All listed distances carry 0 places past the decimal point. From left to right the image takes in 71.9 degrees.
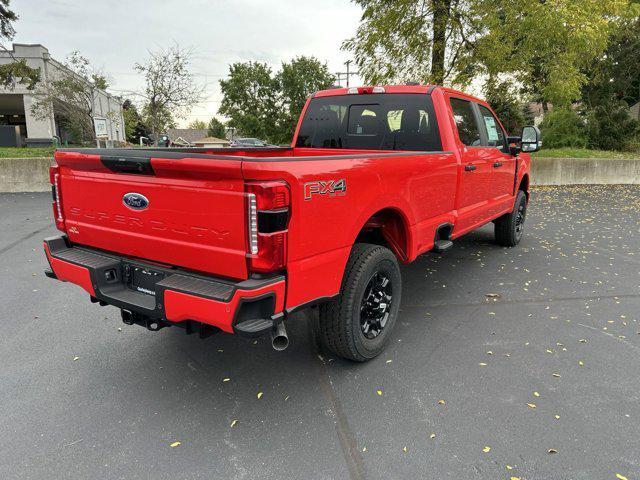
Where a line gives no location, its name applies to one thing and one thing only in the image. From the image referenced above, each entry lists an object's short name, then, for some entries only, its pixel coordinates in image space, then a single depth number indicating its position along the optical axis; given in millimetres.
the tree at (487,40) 11023
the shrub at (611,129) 19969
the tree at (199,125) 111544
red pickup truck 2230
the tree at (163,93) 19781
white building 27609
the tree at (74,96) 19594
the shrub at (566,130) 20031
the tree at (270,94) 55375
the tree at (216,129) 98562
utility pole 44447
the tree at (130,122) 29186
